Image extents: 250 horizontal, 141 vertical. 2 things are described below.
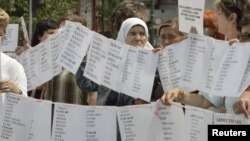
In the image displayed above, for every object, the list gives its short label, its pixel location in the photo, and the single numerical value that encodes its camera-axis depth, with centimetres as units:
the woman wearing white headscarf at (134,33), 393
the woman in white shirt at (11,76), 365
